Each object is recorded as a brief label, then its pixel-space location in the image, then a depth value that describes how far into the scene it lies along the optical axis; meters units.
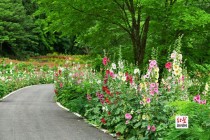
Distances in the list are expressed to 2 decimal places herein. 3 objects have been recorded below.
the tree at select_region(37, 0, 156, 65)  14.10
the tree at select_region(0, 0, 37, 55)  47.84
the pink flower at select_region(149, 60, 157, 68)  7.76
